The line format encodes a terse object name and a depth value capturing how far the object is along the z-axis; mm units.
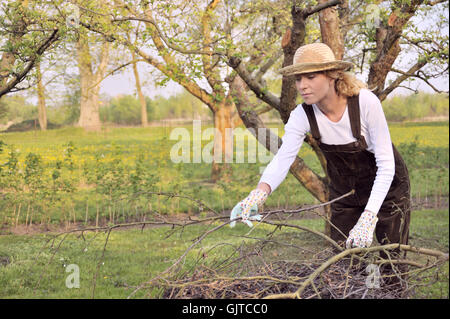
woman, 2496
